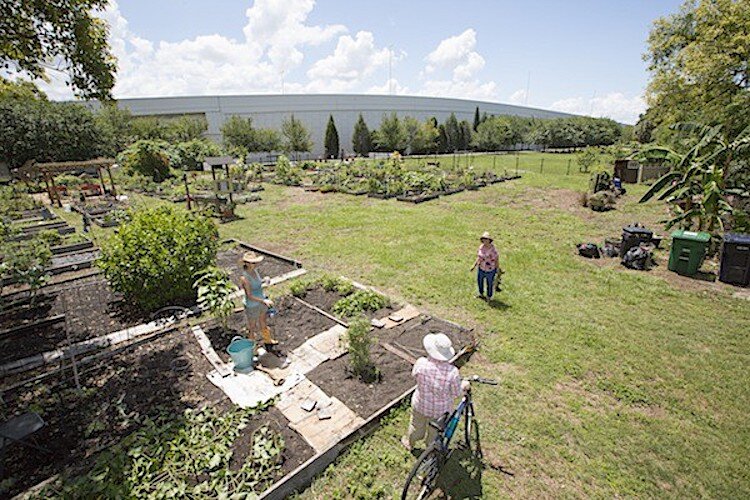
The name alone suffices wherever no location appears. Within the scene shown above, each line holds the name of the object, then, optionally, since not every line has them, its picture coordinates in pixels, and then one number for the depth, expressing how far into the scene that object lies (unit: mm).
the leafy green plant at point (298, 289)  7486
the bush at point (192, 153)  29825
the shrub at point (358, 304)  6829
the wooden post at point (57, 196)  17922
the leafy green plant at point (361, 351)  4969
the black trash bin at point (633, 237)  9445
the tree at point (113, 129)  32031
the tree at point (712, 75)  13141
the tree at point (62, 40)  5316
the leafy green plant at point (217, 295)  5863
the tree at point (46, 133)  27266
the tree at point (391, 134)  47688
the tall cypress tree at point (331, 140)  47531
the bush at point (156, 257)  6594
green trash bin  8547
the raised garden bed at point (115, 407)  3770
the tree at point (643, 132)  45244
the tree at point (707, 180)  9570
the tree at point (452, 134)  54344
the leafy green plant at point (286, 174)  23438
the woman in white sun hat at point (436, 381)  3506
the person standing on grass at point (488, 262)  7094
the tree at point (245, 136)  37781
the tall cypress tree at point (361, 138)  49000
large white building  46281
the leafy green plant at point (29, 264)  6898
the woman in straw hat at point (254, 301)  5406
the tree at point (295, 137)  41375
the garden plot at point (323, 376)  4152
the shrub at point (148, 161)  23542
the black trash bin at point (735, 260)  8039
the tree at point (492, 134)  54375
